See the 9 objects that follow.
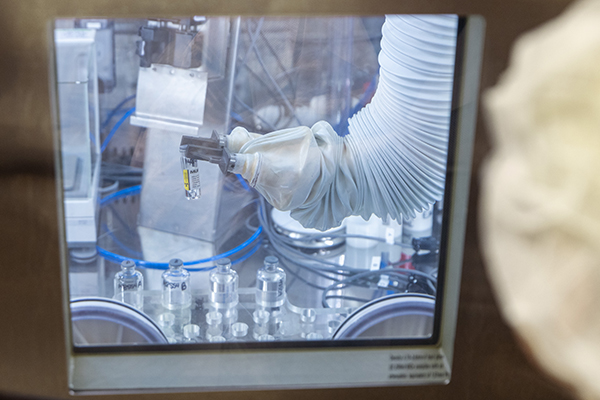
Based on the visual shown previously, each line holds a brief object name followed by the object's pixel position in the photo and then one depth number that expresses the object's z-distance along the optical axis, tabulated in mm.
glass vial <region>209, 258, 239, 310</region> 666
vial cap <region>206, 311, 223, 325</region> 652
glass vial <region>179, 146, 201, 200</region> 595
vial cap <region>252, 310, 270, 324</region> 675
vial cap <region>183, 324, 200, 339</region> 623
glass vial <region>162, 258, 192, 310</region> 655
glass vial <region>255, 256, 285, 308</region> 699
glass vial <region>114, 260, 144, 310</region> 655
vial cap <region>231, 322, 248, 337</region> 638
